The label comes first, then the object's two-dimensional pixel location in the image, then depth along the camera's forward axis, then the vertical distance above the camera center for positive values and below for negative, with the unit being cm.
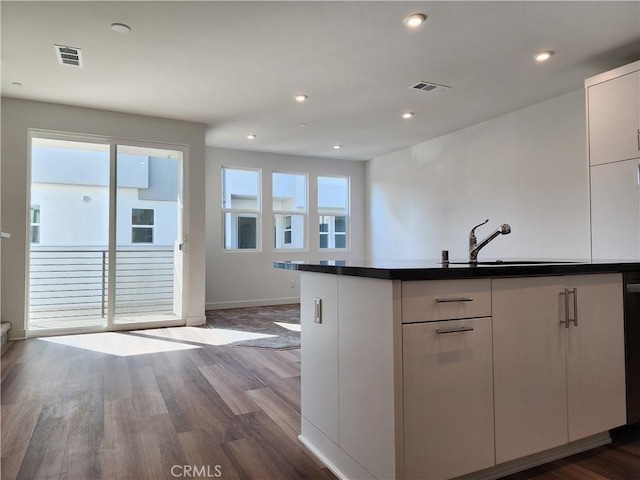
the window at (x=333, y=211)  755 +78
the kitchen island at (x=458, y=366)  140 -48
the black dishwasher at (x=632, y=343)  200 -49
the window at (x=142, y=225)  498 +35
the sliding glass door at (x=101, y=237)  467 +18
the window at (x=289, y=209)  709 +78
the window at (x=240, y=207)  666 +76
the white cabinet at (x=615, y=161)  299 +71
